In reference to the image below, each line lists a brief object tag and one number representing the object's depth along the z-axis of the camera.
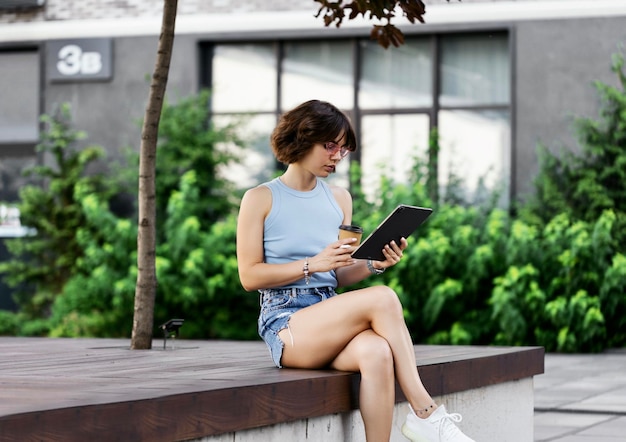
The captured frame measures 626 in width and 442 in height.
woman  5.94
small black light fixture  8.58
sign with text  21.17
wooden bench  4.32
